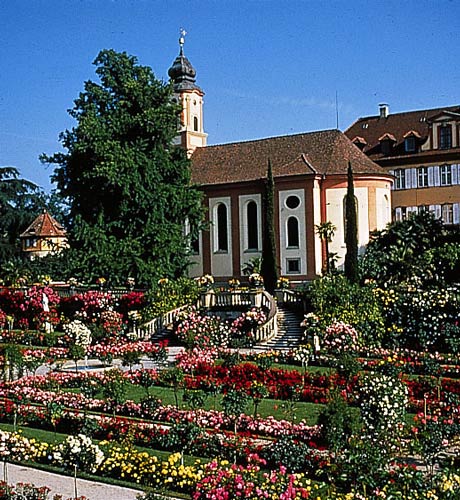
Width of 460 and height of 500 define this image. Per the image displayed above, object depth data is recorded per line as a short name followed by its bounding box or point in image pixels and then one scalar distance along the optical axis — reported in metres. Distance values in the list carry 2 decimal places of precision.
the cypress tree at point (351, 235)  42.12
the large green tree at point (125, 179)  42.62
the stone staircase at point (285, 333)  32.12
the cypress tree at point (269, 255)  43.84
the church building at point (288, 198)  50.84
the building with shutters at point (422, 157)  57.62
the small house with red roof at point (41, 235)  72.88
